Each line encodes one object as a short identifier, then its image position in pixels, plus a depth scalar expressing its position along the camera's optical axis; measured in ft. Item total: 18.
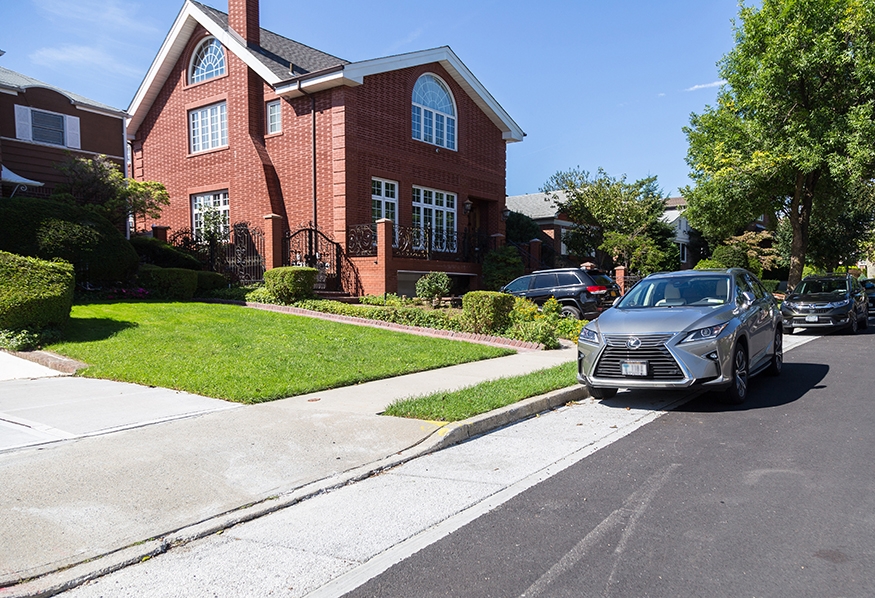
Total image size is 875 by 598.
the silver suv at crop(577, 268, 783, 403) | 23.47
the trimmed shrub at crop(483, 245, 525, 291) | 71.15
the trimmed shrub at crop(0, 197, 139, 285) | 45.44
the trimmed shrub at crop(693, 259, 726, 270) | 112.29
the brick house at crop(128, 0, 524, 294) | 64.13
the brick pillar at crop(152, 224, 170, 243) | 72.79
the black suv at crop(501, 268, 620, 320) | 54.60
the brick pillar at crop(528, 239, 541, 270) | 80.48
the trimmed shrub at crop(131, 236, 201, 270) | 65.46
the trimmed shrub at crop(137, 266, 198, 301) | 53.88
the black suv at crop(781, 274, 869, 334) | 53.42
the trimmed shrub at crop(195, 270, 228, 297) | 58.74
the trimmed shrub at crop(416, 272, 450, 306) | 58.29
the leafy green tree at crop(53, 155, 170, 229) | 60.80
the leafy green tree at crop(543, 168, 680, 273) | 98.07
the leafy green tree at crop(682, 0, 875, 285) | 62.95
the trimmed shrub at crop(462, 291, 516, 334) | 45.39
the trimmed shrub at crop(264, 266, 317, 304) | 54.54
